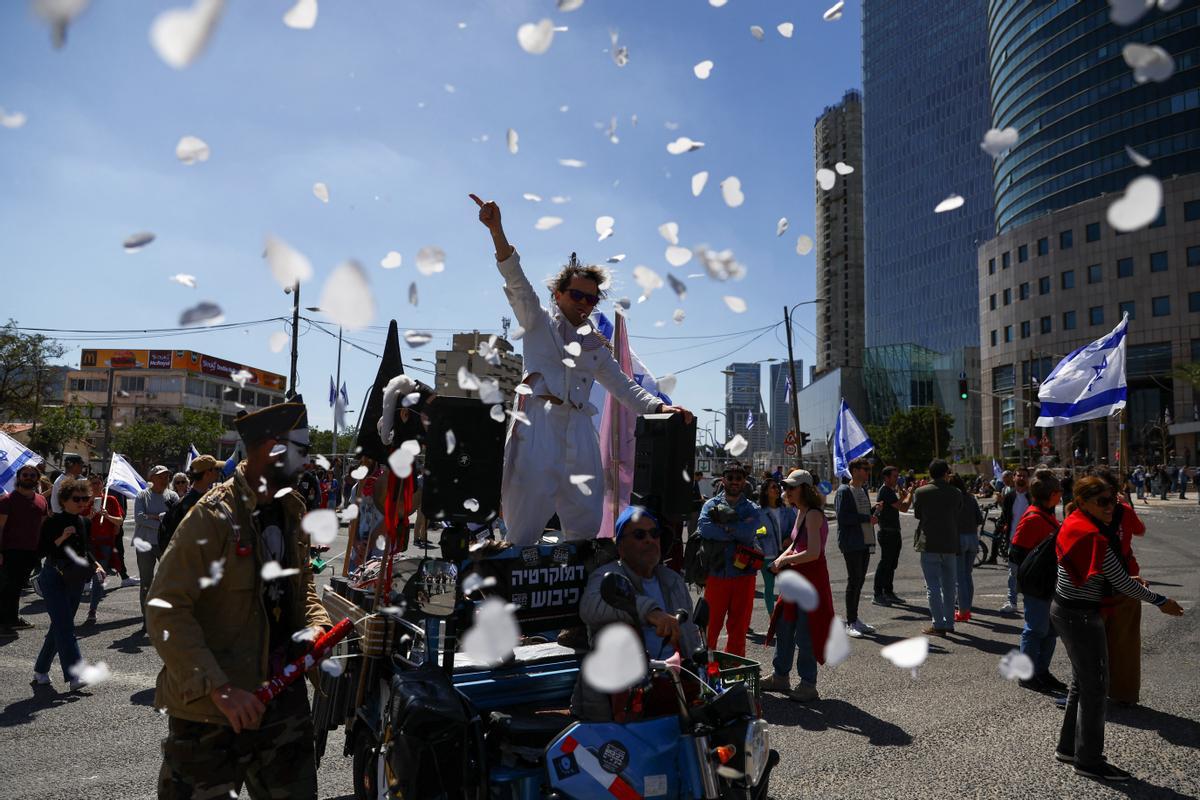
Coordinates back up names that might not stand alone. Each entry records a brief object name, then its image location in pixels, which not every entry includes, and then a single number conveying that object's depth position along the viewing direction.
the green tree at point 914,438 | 66.38
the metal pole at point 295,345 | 20.91
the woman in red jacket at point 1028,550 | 6.52
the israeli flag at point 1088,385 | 13.16
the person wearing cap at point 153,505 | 10.03
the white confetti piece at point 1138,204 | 2.26
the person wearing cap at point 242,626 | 2.69
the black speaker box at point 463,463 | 3.72
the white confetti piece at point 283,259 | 2.97
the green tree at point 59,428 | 48.94
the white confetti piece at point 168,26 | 1.83
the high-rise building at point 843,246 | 168.62
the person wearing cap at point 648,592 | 3.45
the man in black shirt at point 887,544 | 11.54
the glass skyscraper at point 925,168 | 110.25
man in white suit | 4.20
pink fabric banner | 5.38
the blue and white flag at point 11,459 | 9.52
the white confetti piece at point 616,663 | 2.82
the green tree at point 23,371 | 44.09
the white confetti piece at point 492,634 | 3.10
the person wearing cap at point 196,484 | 7.48
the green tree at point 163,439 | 66.19
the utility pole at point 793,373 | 31.05
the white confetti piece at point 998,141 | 3.26
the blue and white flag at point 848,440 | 15.79
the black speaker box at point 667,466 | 4.14
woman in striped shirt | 4.78
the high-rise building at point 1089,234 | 59.25
